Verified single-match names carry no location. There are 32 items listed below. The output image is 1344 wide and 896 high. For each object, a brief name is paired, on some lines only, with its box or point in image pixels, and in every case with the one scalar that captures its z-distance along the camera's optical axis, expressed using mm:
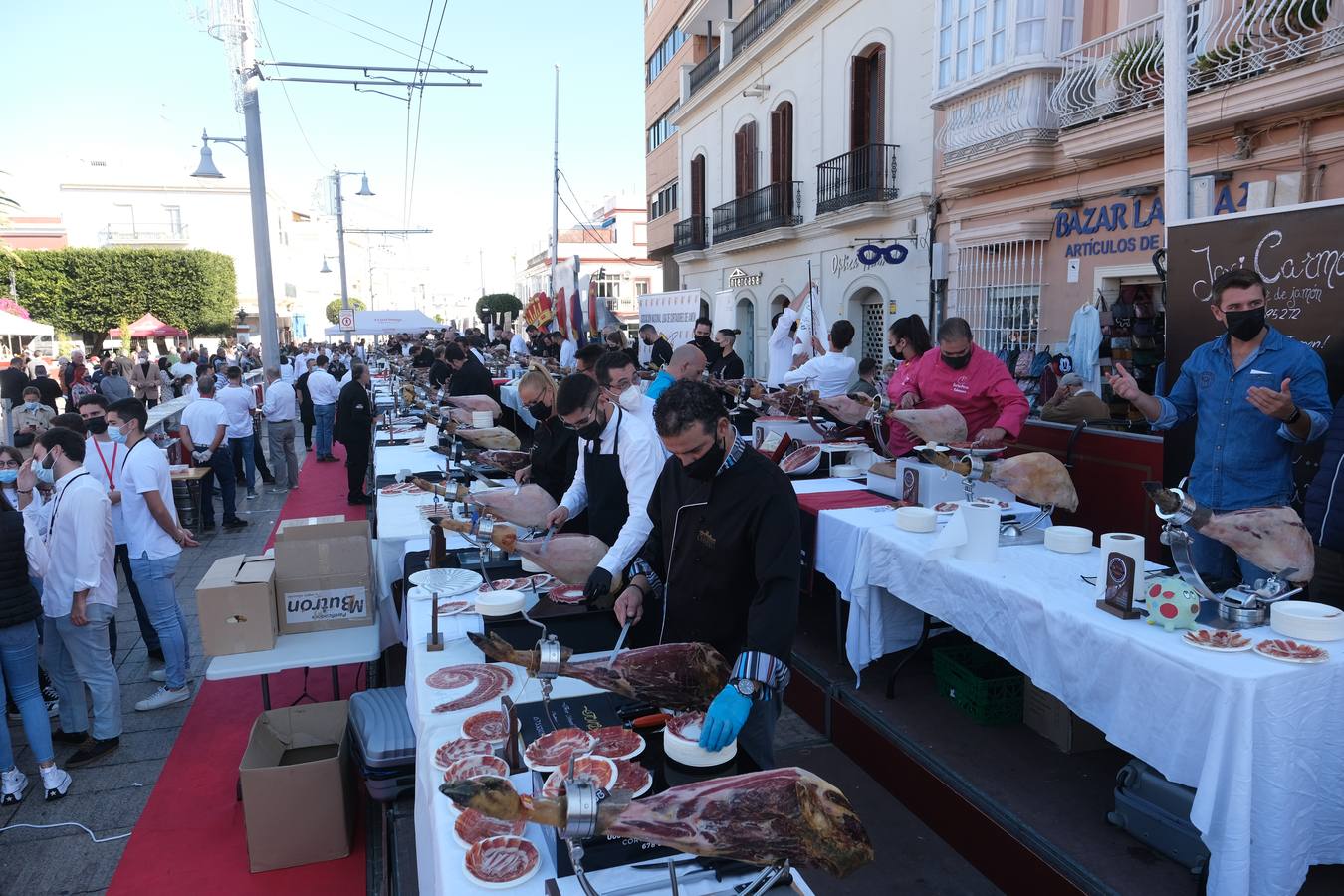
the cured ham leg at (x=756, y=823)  1503
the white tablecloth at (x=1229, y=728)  2264
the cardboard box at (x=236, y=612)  3875
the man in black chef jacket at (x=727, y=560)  2121
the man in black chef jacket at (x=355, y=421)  9703
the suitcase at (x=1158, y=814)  2641
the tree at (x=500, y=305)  53312
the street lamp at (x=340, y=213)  27709
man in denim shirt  3314
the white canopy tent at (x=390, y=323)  23078
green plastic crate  3717
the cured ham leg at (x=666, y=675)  2234
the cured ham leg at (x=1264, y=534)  2627
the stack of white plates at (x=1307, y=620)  2420
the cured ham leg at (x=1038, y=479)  3707
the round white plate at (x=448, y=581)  3432
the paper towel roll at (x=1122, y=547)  2744
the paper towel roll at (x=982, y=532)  3457
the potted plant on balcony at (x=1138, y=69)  8031
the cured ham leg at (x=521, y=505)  3947
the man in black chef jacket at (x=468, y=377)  9180
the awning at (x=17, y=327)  17078
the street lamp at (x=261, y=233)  11070
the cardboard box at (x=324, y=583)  4227
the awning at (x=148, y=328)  28047
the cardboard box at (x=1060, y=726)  3467
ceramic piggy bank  2605
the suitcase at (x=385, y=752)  3213
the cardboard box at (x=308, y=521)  5048
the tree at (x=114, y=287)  31906
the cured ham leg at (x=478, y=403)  7775
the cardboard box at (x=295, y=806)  3293
